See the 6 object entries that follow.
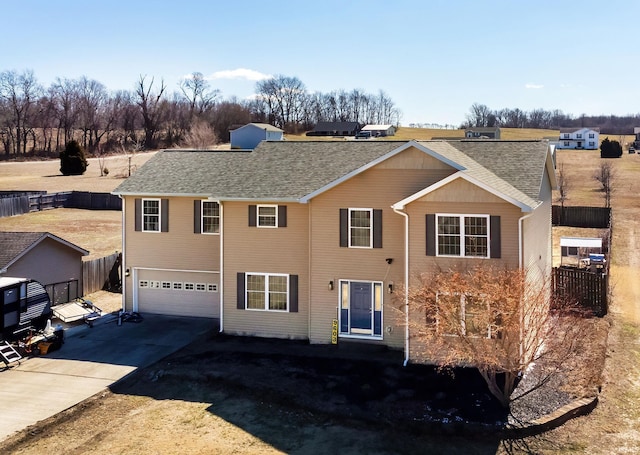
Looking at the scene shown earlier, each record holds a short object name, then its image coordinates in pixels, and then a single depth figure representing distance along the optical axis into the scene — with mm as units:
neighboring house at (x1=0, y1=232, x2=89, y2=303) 21000
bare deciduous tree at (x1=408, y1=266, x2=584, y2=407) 12992
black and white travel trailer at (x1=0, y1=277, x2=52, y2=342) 17453
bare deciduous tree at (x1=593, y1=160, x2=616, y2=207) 48688
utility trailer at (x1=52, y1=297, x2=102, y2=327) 20323
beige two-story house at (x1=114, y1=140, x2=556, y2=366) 15977
